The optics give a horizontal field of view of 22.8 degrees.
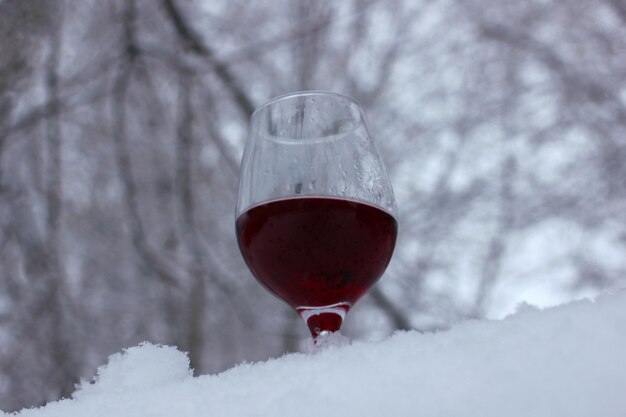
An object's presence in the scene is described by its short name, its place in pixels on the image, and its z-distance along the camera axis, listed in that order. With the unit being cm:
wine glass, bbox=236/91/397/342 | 73
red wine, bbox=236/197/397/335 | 73
